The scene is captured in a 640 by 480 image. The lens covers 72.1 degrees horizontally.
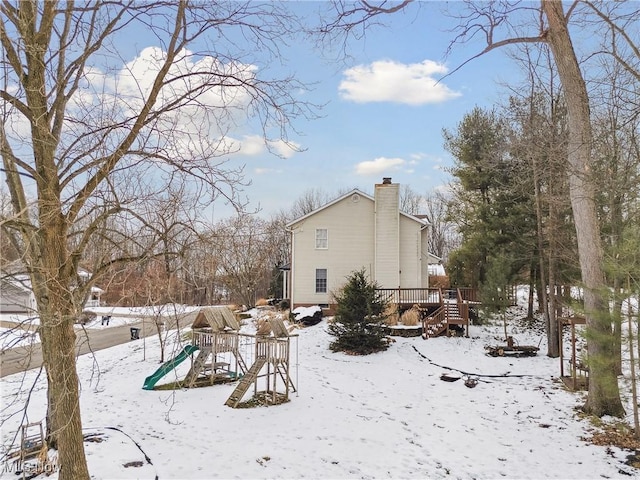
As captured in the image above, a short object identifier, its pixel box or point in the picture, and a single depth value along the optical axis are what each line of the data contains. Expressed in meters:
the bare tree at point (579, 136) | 8.85
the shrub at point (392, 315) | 18.67
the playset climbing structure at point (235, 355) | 10.03
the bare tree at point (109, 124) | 4.32
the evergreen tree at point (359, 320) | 15.62
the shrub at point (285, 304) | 26.35
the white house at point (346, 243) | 23.33
